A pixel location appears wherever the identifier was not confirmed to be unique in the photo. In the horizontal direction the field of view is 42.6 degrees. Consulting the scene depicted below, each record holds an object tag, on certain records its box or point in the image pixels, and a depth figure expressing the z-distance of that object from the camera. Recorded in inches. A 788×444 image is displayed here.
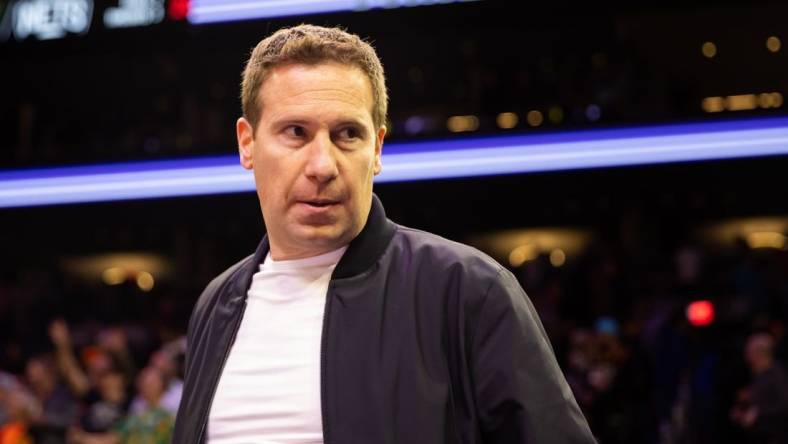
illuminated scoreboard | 270.8
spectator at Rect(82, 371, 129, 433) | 251.8
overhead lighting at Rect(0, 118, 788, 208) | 265.9
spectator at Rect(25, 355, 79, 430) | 272.4
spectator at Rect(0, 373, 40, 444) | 264.8
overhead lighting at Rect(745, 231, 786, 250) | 338.3
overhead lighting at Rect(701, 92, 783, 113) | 263.3
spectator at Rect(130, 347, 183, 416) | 236.2
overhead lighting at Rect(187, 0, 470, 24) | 269.9
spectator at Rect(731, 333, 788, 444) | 219.9
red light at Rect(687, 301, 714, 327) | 247.6
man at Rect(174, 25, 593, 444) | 61.1
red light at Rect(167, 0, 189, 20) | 283.1
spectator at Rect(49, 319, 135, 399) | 269.3
